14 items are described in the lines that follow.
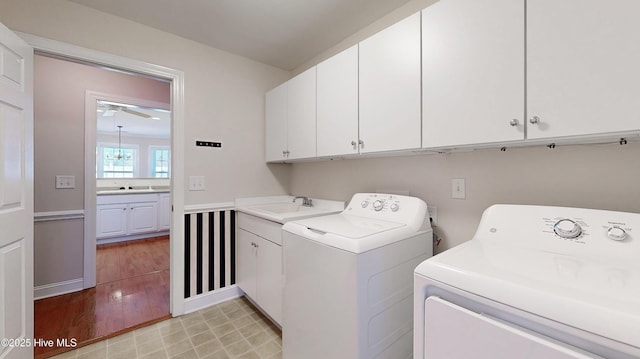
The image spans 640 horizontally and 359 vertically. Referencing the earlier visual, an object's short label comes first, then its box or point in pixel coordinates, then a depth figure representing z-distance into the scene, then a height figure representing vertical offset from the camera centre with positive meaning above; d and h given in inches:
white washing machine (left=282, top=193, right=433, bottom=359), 42.8 -19.7
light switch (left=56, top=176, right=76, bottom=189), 96.8 -1.2
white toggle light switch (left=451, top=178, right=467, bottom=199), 57.2 -2.4
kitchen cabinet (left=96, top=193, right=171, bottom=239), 165.6 -25.4
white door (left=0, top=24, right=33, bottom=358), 50.4 -3.6
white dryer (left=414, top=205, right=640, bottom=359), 21.1 -11.1
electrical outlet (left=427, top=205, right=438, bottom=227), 61.6 -9.1
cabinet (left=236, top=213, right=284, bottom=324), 70.1 -26.4
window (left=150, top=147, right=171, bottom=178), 268.2 +18.0
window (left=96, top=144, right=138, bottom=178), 240.4 +17.6
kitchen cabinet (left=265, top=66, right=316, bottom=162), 79.0 +21.0
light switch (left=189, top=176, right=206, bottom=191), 86.3 -1.5
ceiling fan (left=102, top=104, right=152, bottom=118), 143.8 +42.5
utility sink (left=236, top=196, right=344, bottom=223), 72.0 -10.6
